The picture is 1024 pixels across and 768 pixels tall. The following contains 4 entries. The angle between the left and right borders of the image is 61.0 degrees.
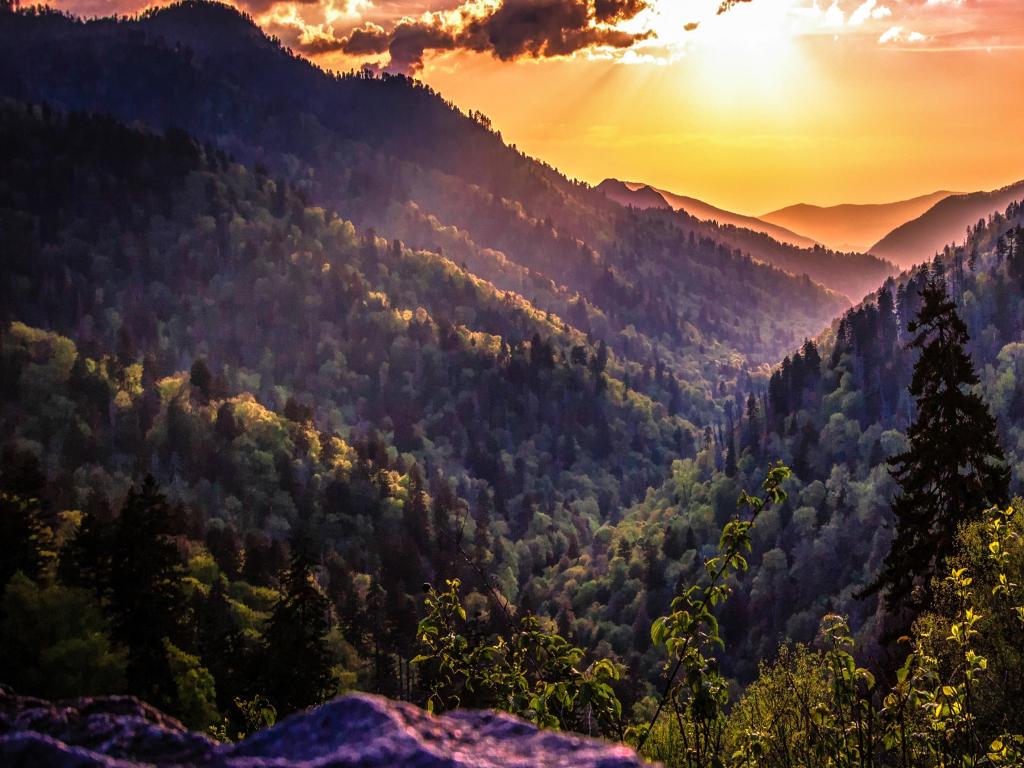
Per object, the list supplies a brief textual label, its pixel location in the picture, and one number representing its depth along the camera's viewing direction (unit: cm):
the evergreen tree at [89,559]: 6456
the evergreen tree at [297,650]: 6069
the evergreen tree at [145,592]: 5481
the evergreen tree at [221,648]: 7000
